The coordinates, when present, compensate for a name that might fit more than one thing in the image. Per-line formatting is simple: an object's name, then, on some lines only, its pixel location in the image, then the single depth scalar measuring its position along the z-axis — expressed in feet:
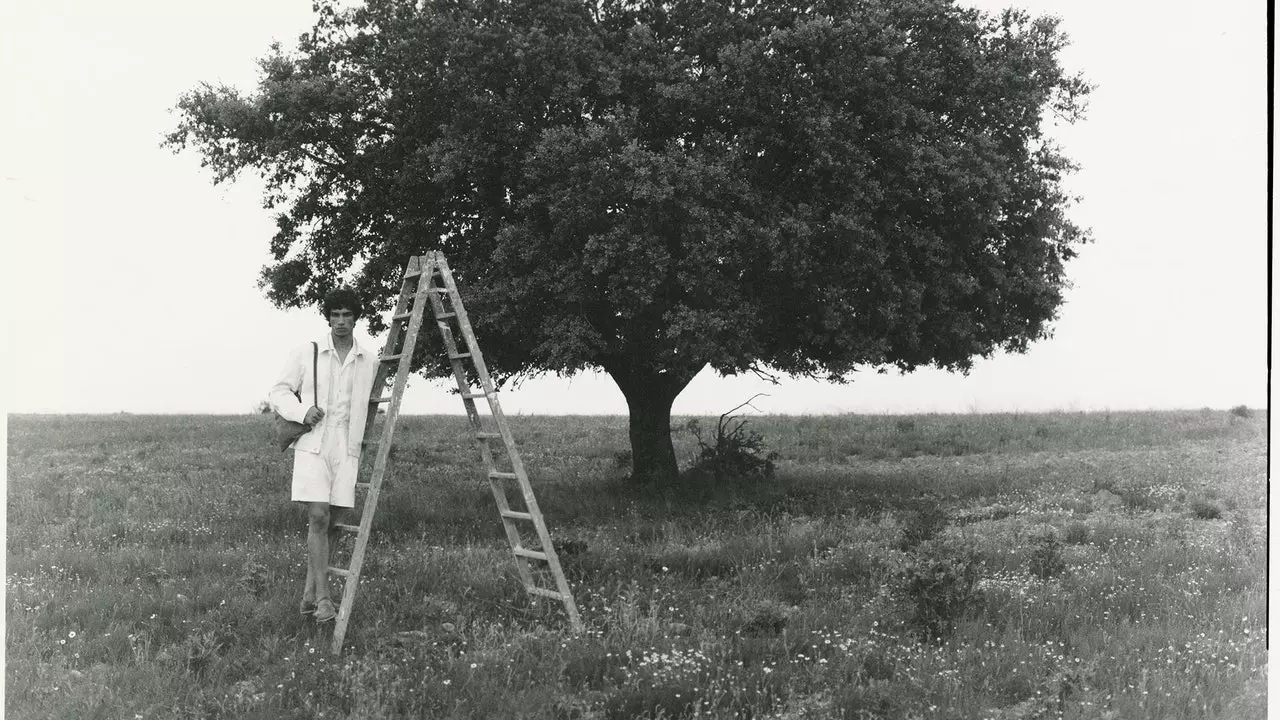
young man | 29.60
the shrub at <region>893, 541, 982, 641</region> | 30.66
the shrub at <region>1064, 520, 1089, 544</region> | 46.47
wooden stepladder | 29.09
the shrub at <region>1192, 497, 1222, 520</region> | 51.06
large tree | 50.08
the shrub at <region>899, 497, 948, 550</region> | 44.62
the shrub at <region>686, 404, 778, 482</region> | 66.33
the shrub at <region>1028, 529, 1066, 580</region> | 39.23
